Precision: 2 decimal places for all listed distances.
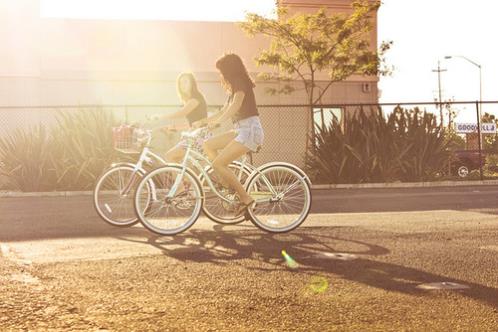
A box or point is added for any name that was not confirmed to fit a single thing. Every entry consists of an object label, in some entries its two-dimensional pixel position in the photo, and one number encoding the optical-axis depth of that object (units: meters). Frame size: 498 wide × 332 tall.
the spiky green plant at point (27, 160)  16.78
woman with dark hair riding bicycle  7.52
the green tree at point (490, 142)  23.19
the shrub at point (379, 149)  17.97
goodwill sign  26.59
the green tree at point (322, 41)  24.52
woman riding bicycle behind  8.03
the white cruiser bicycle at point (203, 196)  7.65
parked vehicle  27.27
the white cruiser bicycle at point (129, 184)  7.90
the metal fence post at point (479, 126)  18.55
